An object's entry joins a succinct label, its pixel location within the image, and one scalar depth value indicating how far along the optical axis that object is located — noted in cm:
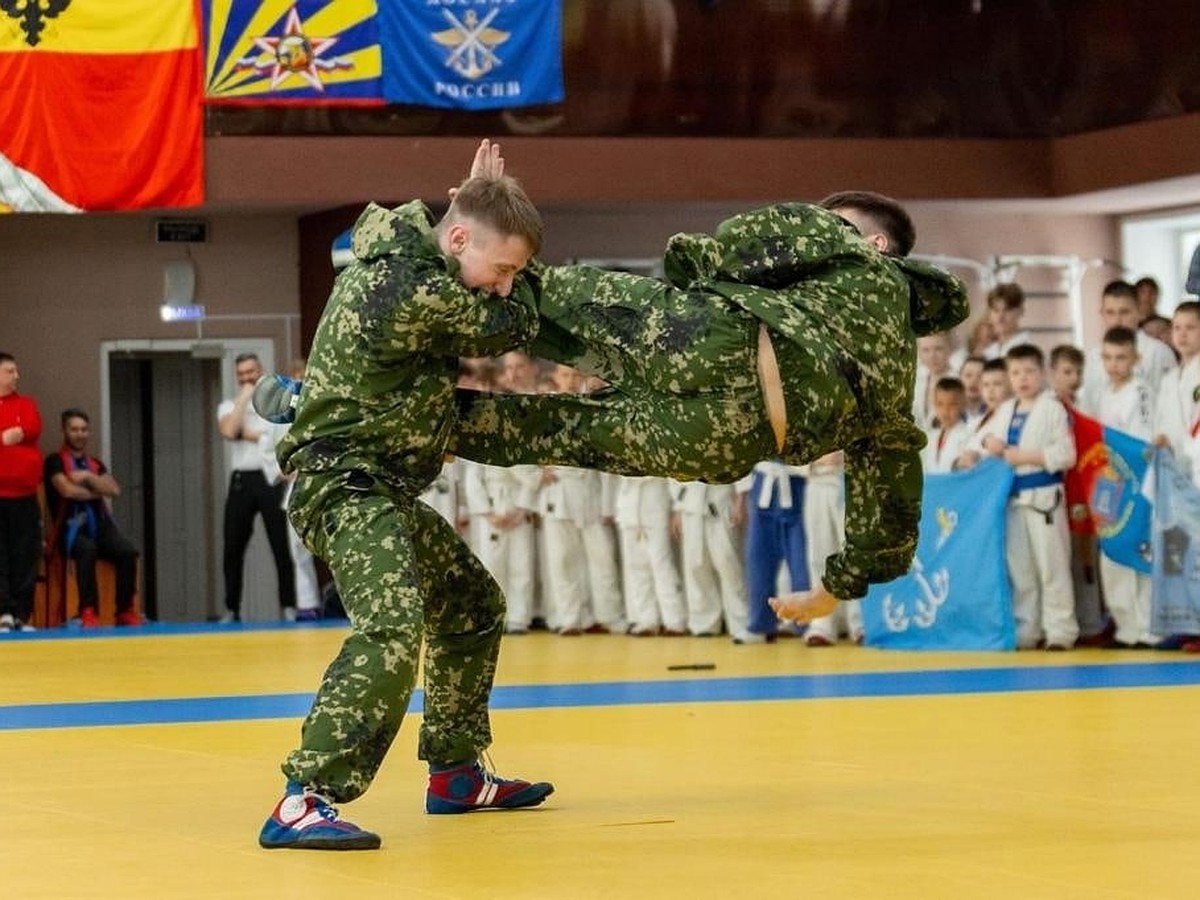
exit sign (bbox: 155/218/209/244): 1800
